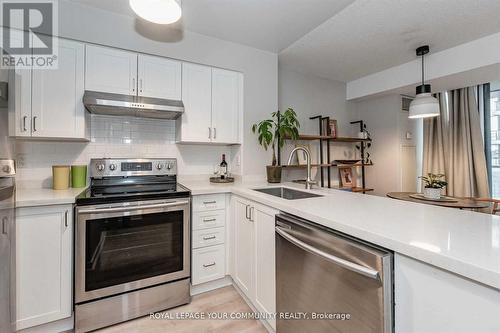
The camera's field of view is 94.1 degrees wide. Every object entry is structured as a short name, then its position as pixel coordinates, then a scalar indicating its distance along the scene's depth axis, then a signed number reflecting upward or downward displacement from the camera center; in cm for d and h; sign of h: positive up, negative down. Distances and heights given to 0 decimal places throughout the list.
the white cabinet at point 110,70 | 199 +85
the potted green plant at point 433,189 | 247 -24
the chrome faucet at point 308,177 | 203 -9
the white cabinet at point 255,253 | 155 -66
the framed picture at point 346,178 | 371 -18
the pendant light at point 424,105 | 228 +62
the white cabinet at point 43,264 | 148 -65
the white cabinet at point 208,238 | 205 -65
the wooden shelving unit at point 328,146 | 340 +31
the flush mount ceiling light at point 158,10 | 148 +105
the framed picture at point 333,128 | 357 +60
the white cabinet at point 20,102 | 175 +49
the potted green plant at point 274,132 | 254 +39
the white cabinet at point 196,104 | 236 +64
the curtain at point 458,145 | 333 +32
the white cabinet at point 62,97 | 184 +56
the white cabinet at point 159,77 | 217 +86
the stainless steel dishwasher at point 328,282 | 88 -53
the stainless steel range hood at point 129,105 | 188 +52
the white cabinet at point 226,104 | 250 +68
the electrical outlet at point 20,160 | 198 +5
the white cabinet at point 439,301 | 65 -42
